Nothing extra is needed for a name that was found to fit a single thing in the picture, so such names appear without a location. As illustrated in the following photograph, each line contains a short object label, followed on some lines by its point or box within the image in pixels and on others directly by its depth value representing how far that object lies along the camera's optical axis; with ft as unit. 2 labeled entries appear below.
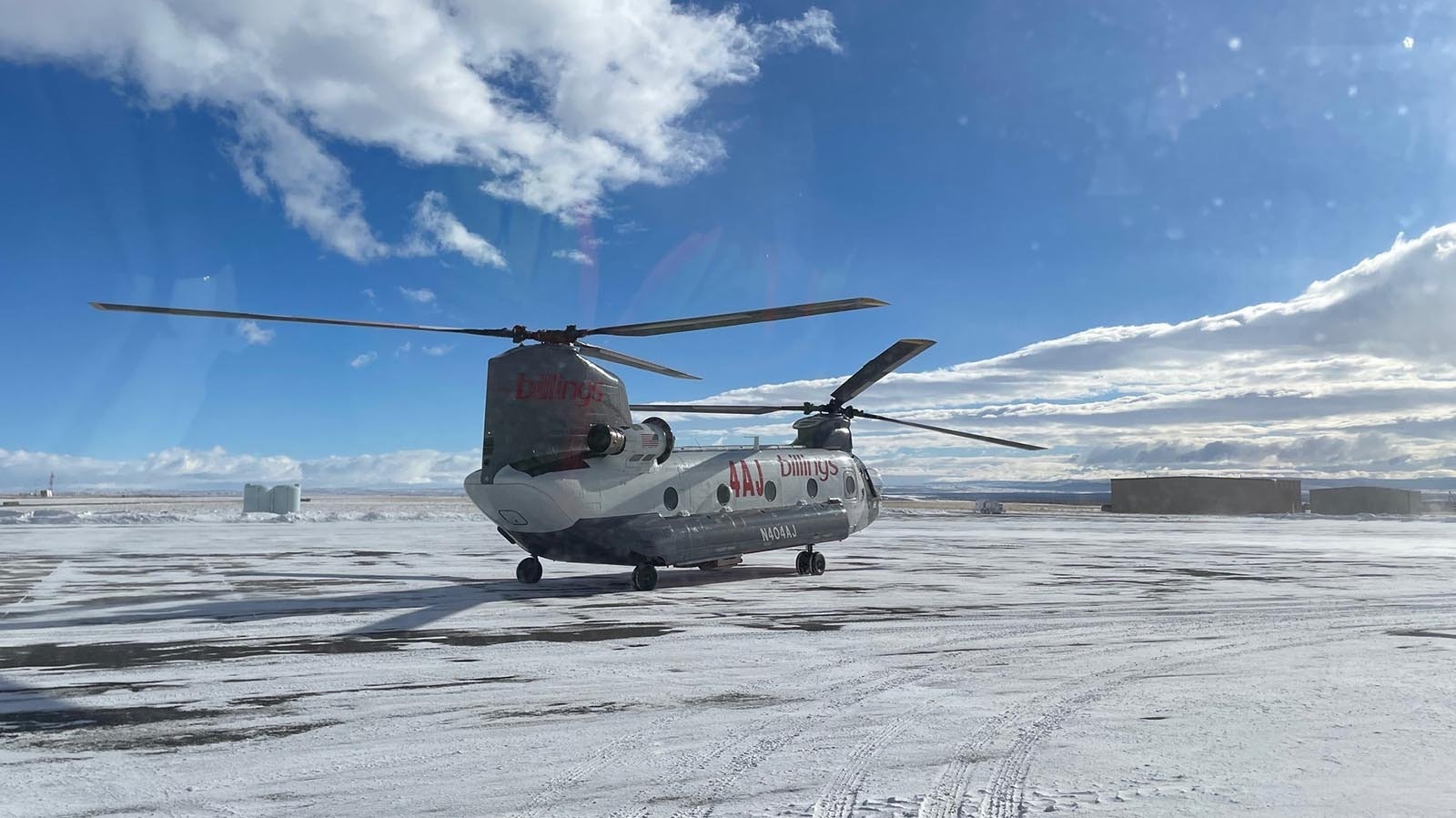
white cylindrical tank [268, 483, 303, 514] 159.79
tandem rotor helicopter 49.52
